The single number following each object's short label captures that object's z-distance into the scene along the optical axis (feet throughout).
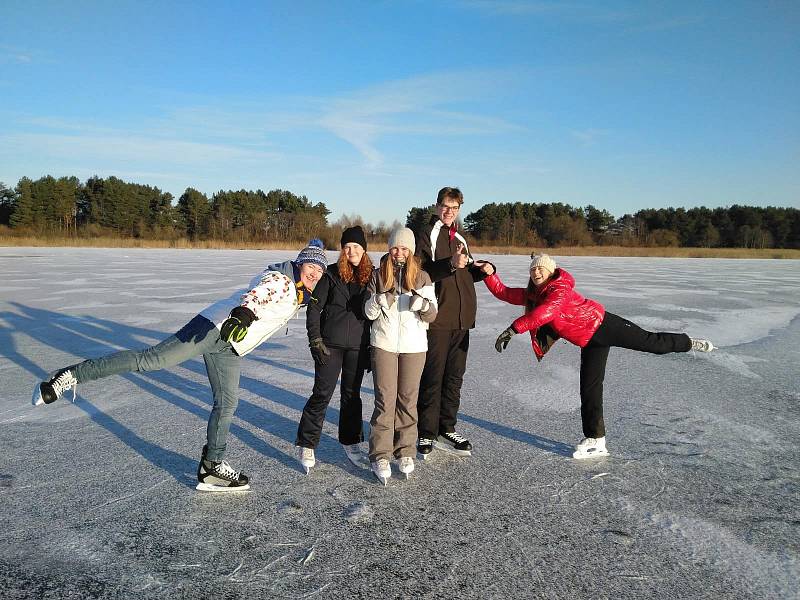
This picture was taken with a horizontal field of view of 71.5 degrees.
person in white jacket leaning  9.57
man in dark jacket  12.17
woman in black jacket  11.35
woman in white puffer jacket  11.03
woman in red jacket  11.87
